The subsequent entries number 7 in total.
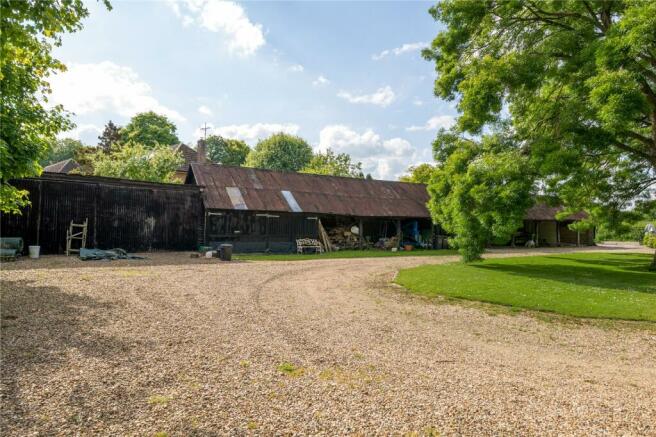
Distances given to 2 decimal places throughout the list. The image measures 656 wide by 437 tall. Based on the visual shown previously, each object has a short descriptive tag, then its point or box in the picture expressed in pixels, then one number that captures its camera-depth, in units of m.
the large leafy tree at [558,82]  10.92
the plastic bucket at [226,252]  18.77
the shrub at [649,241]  35.44
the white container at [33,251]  17.48
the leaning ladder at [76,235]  19.36
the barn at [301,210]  23.86
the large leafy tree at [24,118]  8.44
